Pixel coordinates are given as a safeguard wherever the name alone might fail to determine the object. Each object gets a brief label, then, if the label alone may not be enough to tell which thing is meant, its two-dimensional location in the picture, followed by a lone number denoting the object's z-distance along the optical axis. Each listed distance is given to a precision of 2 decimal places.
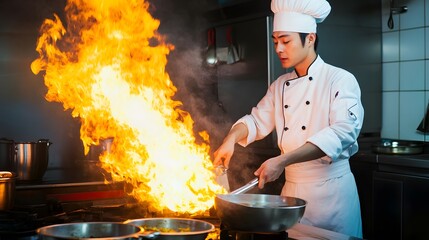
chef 2.86
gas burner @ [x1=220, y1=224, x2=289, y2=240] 1.88
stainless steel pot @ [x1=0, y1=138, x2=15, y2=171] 3.90
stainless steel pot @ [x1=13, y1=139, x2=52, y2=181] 3.86
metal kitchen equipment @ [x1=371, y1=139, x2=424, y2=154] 3.87
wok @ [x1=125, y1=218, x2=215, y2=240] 1.84
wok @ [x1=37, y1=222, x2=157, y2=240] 1.64
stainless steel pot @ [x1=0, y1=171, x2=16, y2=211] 2.52
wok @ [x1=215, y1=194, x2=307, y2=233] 1.83
